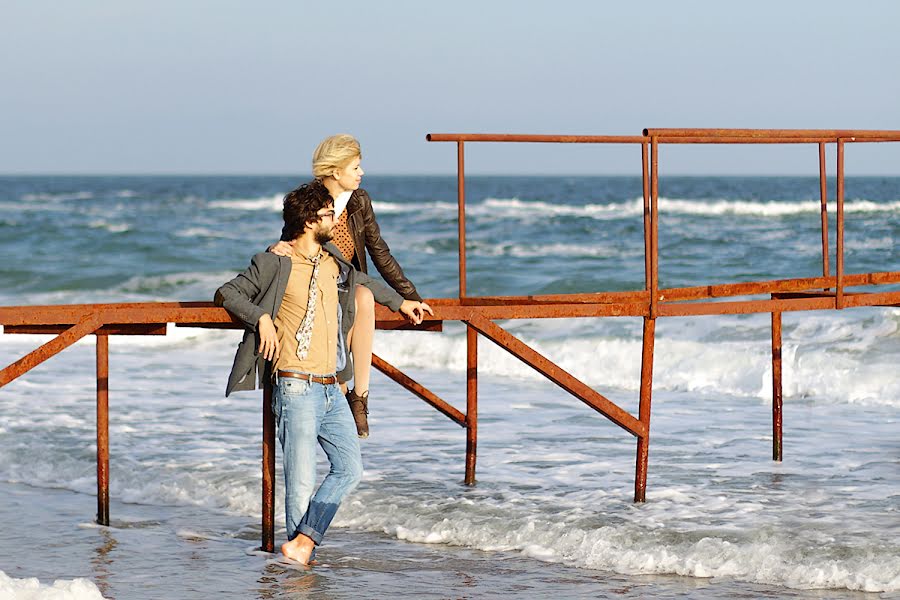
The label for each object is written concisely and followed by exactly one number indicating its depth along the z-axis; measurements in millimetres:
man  11000
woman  11828
